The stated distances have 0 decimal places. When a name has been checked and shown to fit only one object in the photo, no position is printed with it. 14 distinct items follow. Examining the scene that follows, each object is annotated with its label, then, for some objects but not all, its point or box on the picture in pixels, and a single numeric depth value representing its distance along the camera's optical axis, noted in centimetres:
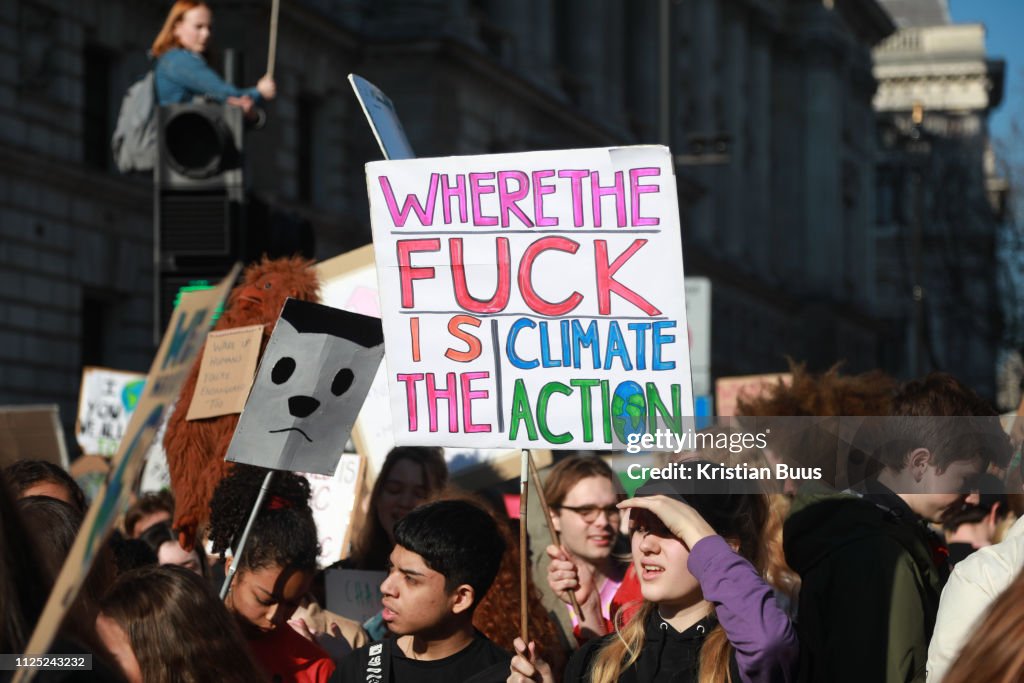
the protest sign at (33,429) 1519
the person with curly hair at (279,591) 926
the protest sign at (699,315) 2584
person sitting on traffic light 1609
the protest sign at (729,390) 2149
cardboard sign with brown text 1134
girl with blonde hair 732
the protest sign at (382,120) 1091
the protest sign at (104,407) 2205
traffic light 1505
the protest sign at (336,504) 1283
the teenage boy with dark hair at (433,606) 856
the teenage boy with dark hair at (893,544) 796
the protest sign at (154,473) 1767
